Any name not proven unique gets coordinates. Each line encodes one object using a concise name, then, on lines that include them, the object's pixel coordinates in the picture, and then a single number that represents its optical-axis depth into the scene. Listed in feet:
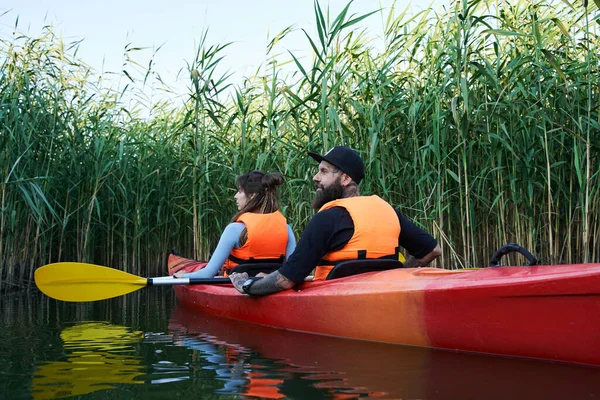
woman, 14.87
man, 11.64
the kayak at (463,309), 8.49
